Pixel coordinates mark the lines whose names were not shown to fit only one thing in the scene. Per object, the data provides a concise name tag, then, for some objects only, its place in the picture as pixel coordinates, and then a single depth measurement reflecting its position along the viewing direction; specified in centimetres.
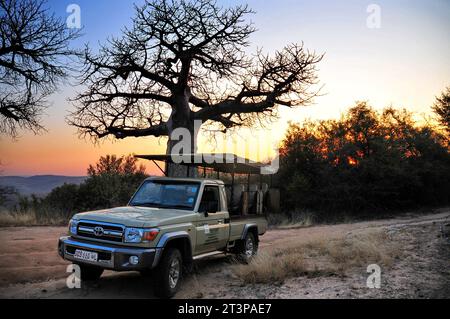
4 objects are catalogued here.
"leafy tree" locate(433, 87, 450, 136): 3369
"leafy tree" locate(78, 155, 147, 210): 2081
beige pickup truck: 636
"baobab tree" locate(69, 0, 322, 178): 1975
